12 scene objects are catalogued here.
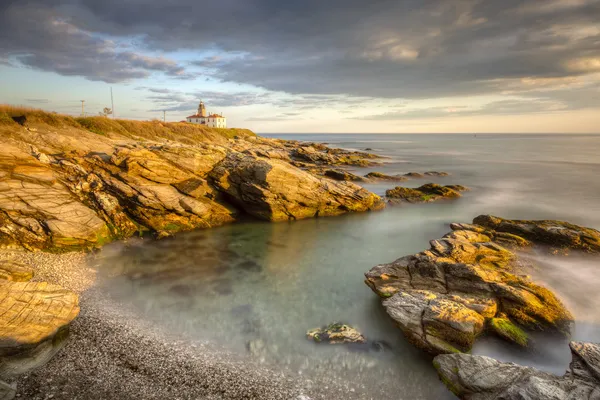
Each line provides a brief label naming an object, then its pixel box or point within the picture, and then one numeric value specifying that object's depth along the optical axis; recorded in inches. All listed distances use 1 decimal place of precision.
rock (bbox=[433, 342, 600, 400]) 306.0
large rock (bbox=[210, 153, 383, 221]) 1034.7
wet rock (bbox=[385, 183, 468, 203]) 1409.9
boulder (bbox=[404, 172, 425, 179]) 2145.7
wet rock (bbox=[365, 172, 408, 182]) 1993.1
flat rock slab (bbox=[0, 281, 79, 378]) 374.6
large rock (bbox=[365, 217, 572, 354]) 442.3
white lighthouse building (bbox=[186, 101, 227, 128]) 4936.0
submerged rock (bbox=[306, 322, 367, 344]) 471.5
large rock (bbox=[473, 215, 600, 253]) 797.9
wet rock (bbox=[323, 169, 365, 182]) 1800.7
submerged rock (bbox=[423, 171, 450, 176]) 2241.3
